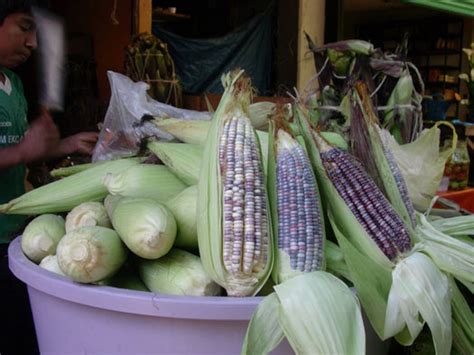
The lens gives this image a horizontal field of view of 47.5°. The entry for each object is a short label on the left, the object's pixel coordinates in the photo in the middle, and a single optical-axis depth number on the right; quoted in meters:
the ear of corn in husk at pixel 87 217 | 0.90
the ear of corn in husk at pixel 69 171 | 1.26
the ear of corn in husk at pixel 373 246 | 0.71
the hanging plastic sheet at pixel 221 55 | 5.04
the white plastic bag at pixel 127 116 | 1.38
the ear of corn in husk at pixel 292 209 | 0.76
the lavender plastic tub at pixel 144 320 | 0.68
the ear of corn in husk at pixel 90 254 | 0.73
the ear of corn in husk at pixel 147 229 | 0.76
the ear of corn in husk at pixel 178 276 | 0.75
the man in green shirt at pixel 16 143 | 1.64
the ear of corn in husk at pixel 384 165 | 0.96
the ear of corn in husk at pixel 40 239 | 0.90
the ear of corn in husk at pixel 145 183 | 0.97
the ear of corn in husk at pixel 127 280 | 0.80
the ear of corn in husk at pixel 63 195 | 1.05
